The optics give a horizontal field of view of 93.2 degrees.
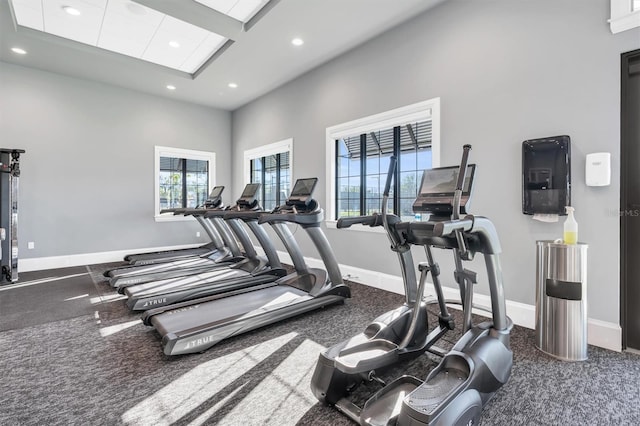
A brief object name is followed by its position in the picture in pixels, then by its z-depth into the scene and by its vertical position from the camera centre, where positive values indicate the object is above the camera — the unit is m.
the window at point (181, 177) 6.64 +0.84
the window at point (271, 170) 6.09 +0.96
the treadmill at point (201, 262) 4.18 -0.84
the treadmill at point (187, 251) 5.31 -0.74
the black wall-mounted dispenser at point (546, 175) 2.61 +0.35
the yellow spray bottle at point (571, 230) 2.33 -0.13
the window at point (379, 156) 3.87 +0.84
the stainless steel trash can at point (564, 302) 2.24 -0.67
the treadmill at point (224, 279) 3.36 -0.90
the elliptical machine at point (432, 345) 1.43 -0.81
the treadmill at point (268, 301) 2.46 -0.94
